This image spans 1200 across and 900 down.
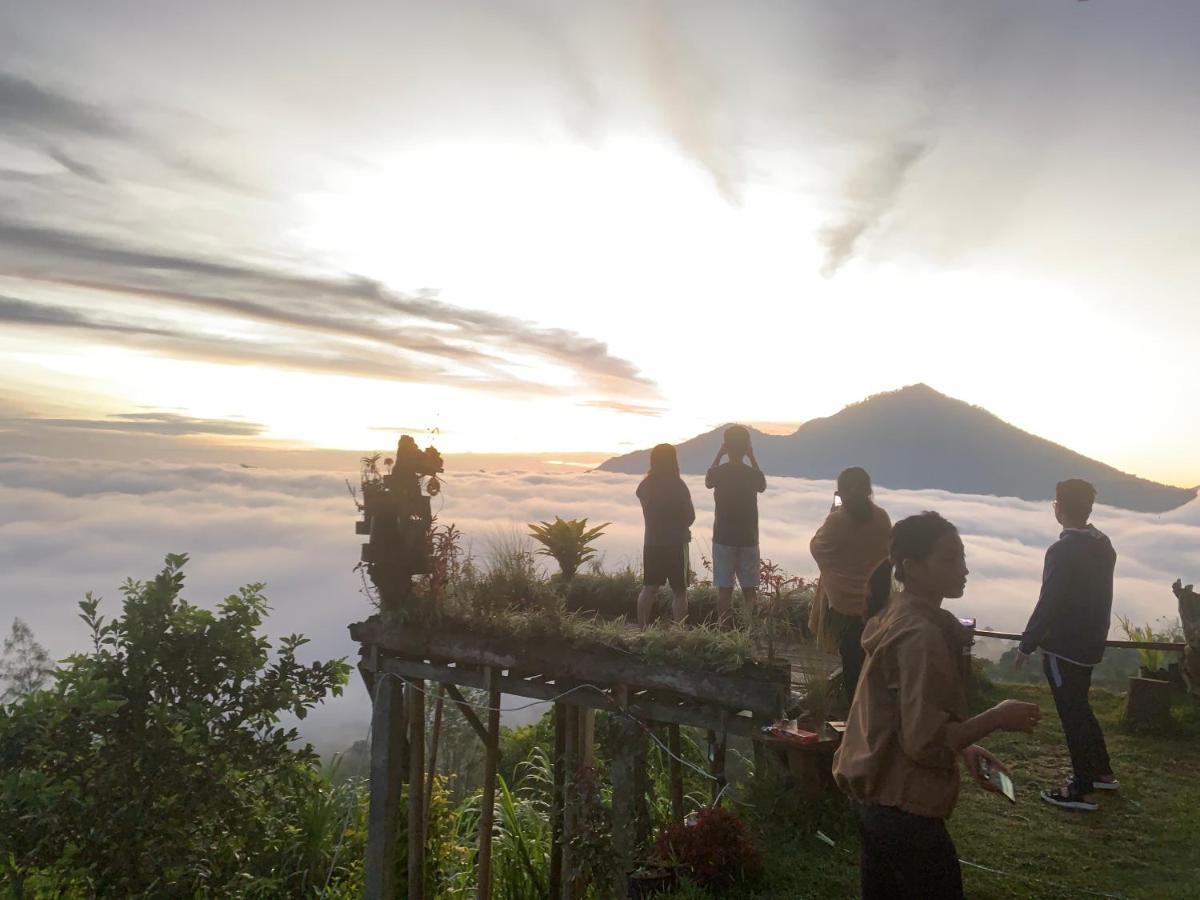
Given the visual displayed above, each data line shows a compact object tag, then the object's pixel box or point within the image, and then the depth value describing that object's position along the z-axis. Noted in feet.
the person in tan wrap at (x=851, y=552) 24.40
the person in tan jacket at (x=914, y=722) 11.14
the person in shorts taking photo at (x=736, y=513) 30.17
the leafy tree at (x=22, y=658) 175.73
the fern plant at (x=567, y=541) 40.34
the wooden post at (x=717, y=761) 29.68
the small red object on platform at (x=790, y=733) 24.76
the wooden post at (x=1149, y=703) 37.93
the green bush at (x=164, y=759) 35.17
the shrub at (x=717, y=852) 24.71
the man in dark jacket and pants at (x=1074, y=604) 25.53
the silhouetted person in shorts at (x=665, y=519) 30.71
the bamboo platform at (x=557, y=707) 25.03
